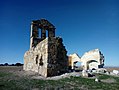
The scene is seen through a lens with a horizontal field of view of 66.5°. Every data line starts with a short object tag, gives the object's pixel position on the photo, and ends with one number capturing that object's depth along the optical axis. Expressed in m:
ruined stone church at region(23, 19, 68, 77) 8.55
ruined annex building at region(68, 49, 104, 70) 13.97
